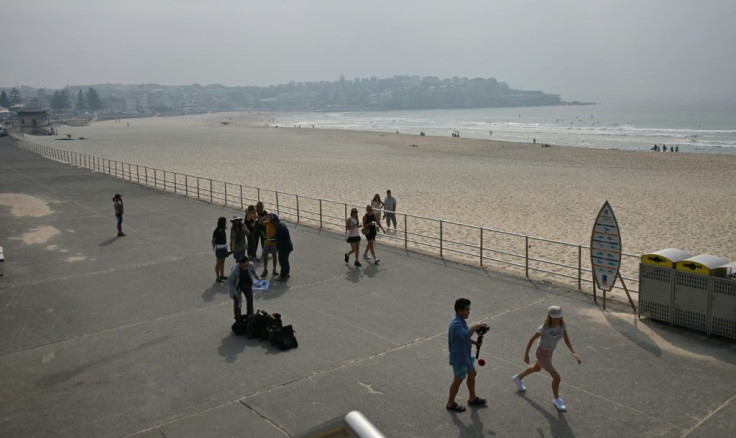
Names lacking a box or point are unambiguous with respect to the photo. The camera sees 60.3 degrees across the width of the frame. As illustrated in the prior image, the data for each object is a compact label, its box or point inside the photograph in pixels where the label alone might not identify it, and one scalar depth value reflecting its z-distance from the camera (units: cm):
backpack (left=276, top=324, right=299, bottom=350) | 874
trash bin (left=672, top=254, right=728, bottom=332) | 879
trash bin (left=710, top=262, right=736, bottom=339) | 851
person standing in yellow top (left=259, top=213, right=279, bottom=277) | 1235
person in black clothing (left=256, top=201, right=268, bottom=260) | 1296
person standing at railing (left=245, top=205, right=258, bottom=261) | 1401
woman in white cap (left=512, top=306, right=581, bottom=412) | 686
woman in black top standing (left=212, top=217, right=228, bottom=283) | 1208
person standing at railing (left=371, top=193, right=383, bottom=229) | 1780
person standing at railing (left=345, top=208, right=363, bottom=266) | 1310
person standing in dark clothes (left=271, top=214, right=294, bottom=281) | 1216
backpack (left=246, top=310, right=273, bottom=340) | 919
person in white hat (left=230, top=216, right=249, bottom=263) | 1220
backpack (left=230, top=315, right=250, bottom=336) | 938
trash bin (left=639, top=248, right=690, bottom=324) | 923
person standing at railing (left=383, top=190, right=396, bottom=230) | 1889
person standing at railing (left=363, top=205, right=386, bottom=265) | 1318
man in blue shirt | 659
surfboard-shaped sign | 1009
